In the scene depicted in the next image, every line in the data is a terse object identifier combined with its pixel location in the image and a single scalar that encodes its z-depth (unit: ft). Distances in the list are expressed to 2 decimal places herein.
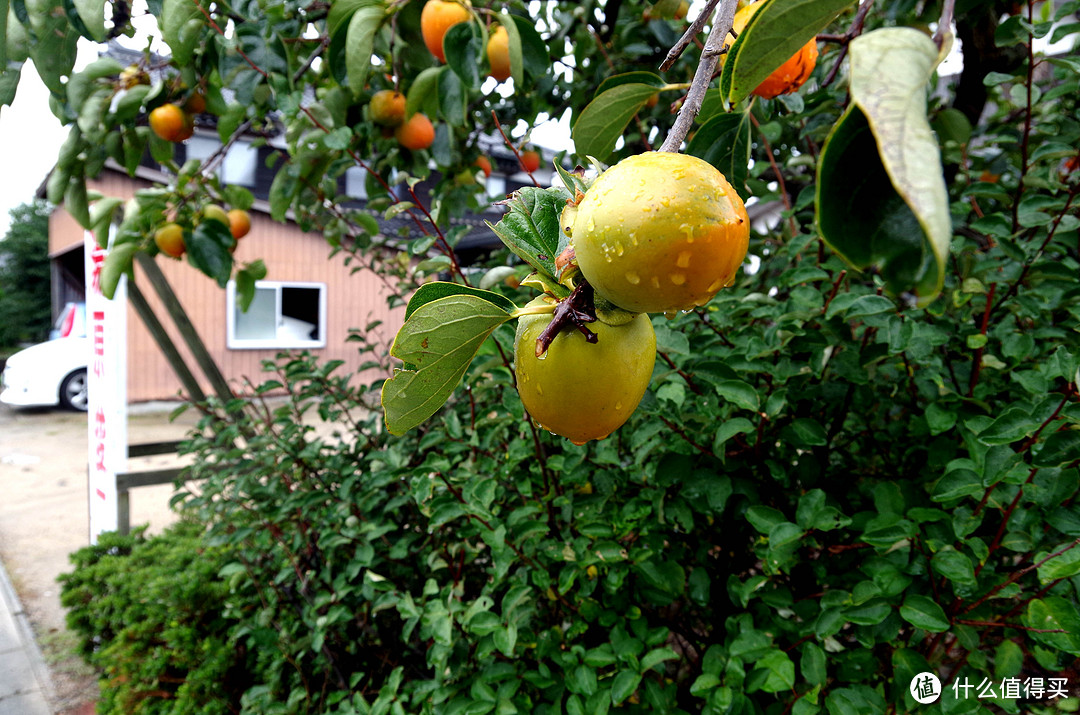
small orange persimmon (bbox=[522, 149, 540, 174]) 6.60
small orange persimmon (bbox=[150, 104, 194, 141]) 5.29
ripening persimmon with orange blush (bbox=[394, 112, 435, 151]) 5.56
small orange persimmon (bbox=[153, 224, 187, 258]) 5.42
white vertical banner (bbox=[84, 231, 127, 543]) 8.50
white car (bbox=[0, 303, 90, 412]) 23.89
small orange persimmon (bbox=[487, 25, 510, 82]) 4.25
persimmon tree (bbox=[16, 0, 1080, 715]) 1.17
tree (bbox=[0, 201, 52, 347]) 43.11
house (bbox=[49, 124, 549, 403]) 25.35
